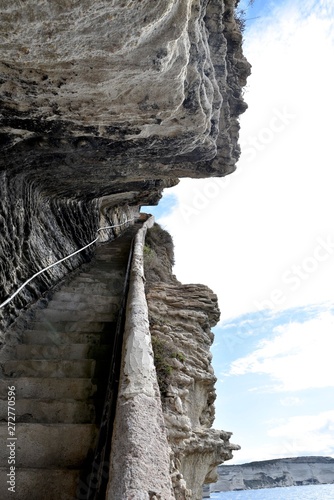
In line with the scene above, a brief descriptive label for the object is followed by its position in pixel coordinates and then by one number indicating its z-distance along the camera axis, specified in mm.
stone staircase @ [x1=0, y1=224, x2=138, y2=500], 2547
